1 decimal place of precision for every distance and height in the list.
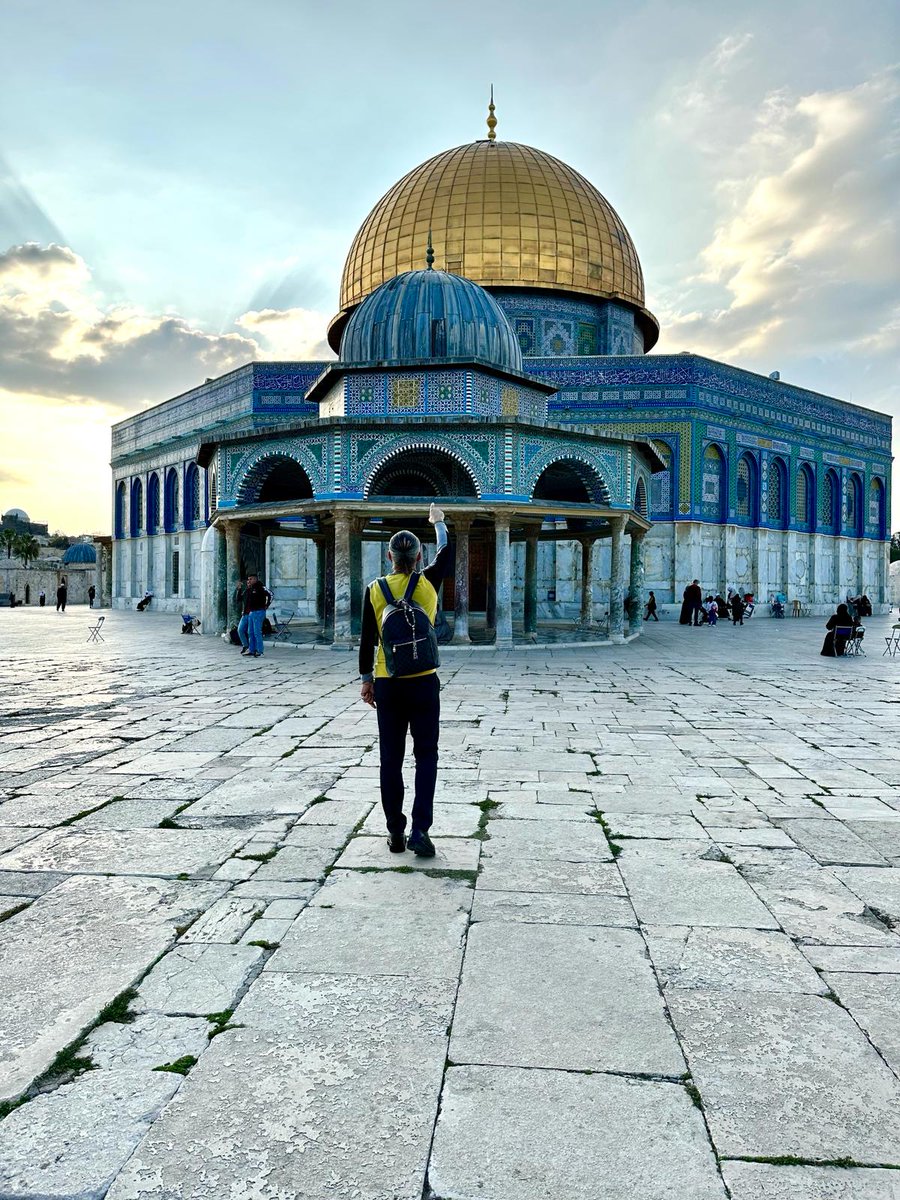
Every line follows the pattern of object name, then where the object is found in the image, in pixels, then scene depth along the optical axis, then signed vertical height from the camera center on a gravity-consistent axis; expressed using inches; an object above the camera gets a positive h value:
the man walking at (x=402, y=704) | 147.7 -21.2
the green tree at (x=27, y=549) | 2704.2 +122.0
